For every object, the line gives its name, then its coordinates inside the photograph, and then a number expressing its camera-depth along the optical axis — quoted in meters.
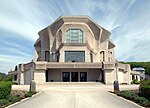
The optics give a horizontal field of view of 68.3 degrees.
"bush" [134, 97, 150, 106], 6.95
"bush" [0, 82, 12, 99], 8.47
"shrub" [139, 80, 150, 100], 7.96
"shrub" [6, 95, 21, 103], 7.98
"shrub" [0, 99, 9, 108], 7.03
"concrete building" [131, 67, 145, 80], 30.39
